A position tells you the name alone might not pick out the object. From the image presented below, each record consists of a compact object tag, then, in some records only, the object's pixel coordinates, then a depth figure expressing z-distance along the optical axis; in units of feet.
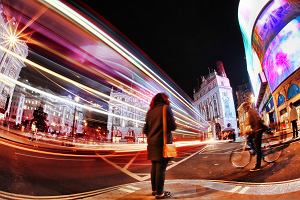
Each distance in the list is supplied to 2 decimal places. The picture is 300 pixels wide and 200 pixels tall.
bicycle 18.12
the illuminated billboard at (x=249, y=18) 56.03
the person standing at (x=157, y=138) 11.99
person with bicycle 16.88
